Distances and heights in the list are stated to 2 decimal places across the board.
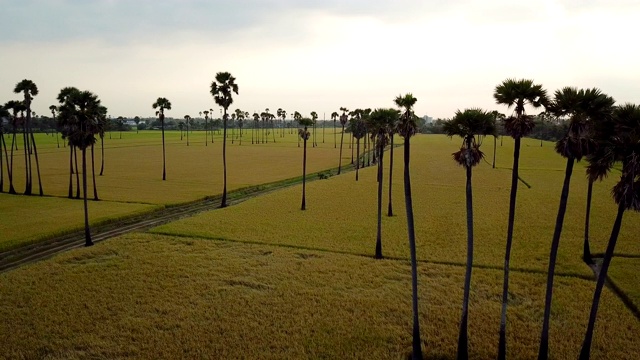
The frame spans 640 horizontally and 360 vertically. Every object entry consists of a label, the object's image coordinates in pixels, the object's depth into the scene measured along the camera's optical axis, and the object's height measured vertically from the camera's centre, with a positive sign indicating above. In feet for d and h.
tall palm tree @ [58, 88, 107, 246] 136.35 +3.20
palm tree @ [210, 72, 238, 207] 200.44 +19.35
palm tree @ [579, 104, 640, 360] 56.49 -1.80
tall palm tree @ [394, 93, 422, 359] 68.49 -4.76
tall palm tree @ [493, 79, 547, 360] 61.00 +5.35
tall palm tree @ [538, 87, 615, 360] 57.88 +3.44
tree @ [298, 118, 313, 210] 192.85 +0.26
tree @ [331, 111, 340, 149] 530.68 +21.45
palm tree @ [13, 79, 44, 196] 197.16 +16.25
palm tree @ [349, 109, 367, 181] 296.16 +7.95
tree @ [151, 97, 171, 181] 279.28 +15.66
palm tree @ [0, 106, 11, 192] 219.82 +4.32
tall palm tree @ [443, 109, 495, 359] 64.54 -1.02
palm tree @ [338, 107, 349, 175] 414.02 +16.12
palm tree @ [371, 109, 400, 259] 111.38 +4.09
